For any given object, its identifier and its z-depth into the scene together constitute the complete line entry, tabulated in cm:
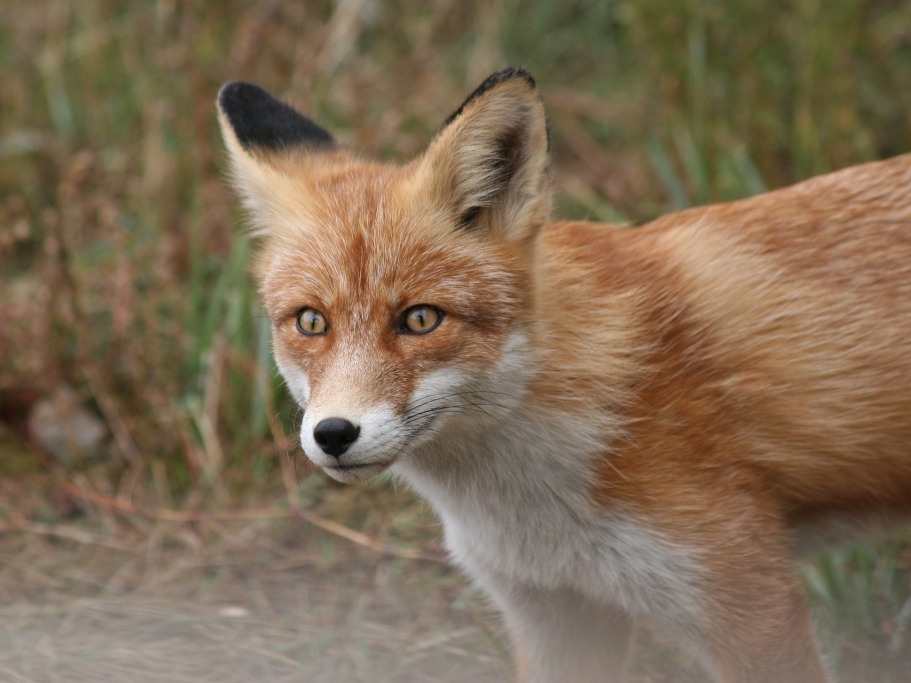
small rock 1105
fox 584
